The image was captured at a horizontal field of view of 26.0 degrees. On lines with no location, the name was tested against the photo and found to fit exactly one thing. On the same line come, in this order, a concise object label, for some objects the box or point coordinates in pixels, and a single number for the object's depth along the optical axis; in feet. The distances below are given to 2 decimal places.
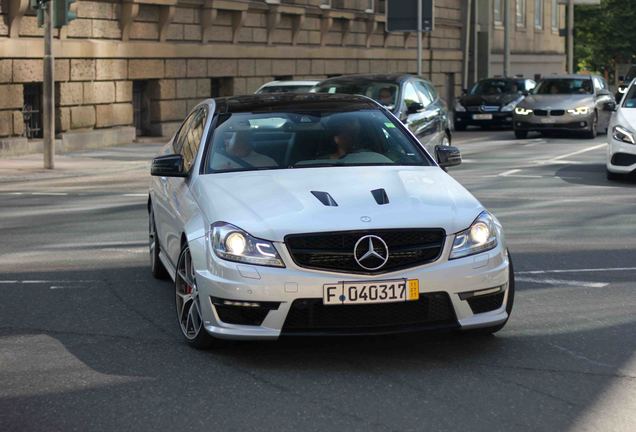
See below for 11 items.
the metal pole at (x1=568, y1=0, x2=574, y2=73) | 204.23
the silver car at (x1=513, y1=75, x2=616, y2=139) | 103.71
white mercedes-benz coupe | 22.24
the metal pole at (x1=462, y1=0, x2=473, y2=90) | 180.75
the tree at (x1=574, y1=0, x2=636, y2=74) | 278.87
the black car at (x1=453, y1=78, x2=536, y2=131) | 123.44
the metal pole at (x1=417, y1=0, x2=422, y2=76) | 114.01
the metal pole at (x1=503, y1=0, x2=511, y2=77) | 177.27
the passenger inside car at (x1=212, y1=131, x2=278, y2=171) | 26.99
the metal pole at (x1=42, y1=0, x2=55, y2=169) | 73.81
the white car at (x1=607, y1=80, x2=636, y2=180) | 59.62
